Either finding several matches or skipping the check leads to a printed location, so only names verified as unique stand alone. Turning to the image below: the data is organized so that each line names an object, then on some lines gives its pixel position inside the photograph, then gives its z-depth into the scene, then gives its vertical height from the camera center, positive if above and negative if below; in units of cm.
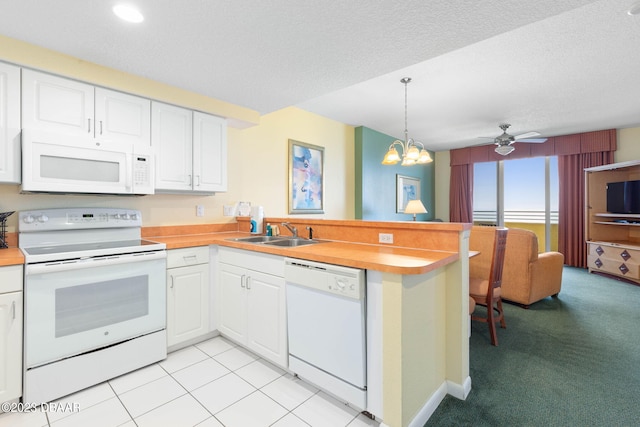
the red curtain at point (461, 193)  676 +48
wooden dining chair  249 -65
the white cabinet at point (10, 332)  162 -67
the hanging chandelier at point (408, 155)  338 +70
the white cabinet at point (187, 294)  230 -66
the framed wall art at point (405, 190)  582 +50
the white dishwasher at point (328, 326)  156 -66
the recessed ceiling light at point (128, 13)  159 +113
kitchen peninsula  143 -52
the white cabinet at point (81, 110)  193 +76
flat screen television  464 +27
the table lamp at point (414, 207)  513 +12
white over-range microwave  187 +35
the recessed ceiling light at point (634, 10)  202 +145
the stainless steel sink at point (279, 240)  258 -25
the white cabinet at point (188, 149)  252 +60
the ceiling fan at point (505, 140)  472 +120
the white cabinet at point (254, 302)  201 -67
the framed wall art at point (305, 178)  405 +53
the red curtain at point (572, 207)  543 +12
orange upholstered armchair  323 -65
